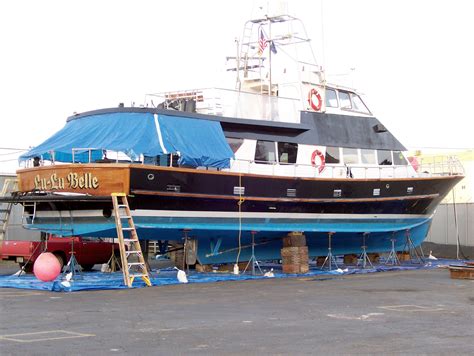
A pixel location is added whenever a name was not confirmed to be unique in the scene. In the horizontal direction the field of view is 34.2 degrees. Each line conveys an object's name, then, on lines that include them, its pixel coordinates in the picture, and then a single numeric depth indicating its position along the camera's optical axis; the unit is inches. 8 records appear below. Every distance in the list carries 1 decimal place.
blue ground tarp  727.1
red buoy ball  761.6
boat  820.0
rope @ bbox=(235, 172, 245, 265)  892.4
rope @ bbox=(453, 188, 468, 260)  1244.1
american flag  1054.4
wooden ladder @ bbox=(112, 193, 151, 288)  745.0
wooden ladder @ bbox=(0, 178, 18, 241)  862.4
